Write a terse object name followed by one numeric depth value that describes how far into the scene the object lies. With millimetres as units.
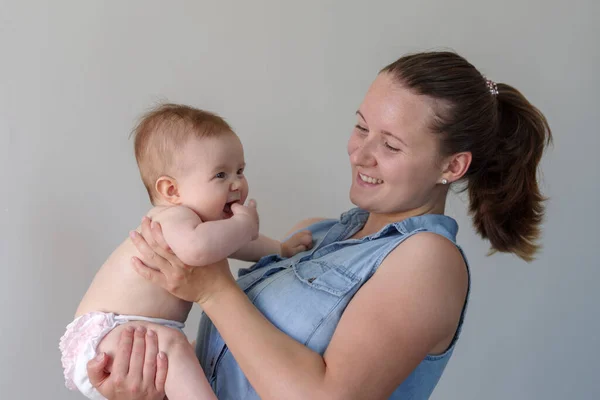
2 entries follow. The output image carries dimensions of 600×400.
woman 1208
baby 1332
